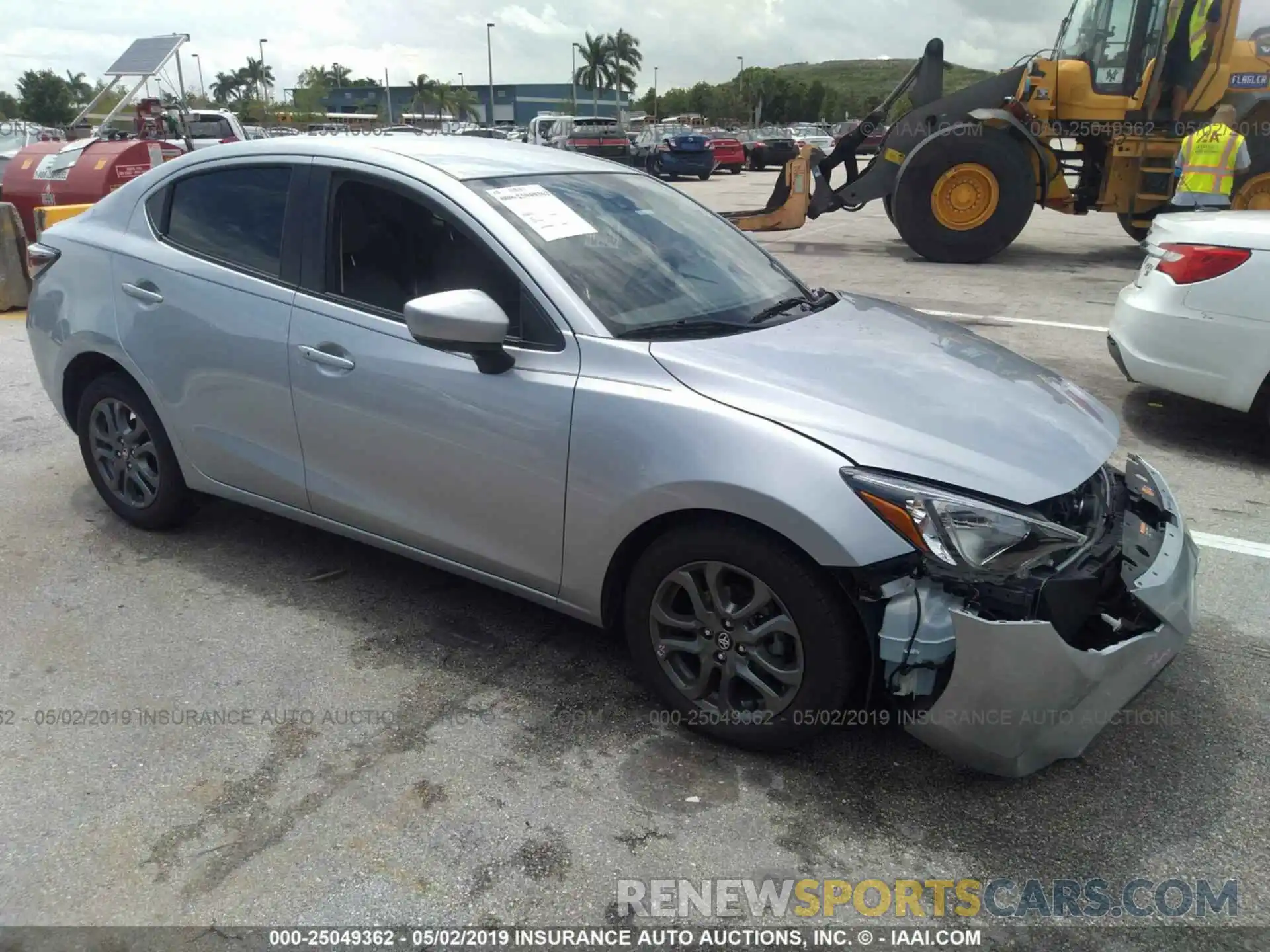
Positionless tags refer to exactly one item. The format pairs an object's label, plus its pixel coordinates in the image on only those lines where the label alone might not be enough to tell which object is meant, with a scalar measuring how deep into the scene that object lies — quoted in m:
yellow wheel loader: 11.15
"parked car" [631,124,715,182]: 26.84
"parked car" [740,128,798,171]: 31.97
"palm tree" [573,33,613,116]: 100.75
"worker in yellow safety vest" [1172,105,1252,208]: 8.88
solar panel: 13.59
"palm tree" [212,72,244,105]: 101.19
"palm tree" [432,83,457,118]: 93.38
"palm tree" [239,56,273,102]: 96.81
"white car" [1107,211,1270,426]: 4.70
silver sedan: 2.43
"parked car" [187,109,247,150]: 17.61
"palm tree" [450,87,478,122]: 95.94
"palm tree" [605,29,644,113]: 100.75
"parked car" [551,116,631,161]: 25.36
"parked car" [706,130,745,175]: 29.48
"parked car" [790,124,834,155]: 33.89
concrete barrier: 9.45
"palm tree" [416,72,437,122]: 95.88
